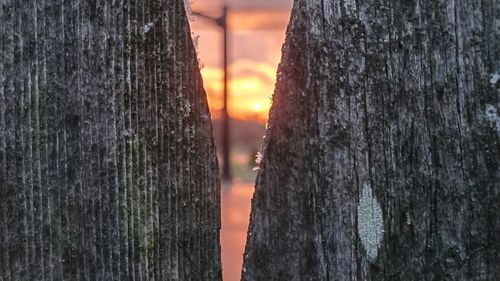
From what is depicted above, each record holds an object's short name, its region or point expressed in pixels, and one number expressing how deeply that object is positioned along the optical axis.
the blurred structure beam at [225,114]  5.29
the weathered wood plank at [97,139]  0.76
